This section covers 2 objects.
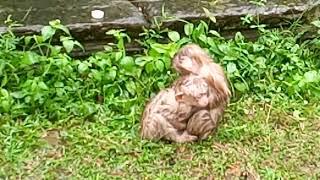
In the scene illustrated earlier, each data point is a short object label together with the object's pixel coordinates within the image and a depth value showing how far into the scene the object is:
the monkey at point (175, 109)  4.22
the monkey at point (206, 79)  4.24
